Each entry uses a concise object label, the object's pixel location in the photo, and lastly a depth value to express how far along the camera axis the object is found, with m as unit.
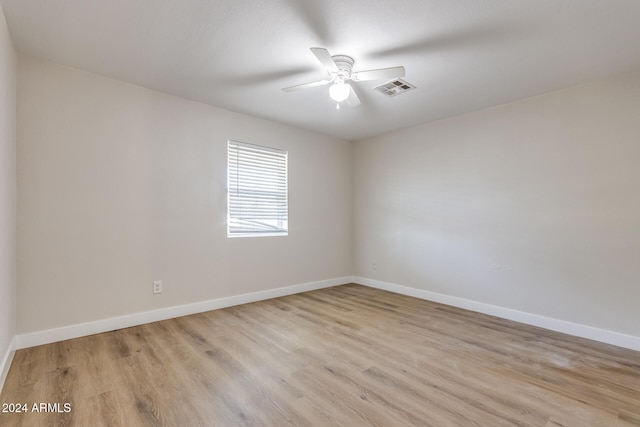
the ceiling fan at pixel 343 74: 2.09
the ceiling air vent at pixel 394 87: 2.75
